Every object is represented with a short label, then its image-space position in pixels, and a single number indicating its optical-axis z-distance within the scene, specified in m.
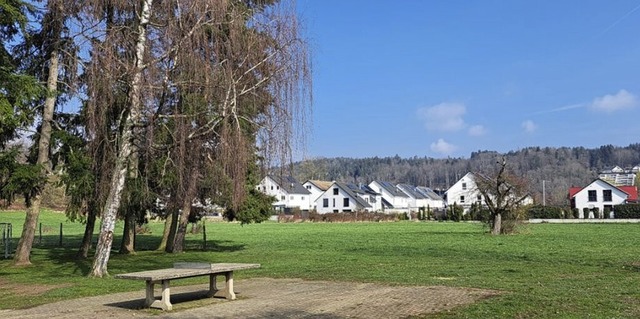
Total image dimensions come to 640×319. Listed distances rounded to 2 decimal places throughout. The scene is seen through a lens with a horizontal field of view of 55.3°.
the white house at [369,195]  115.25
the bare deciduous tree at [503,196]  35.78
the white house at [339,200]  106.06
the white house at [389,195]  127.19
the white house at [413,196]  136.12
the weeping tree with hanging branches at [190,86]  14.41
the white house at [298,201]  108.85
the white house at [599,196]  83.62
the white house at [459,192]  110.19
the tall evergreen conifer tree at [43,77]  17.64
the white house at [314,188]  123.56
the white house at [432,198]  145.27
